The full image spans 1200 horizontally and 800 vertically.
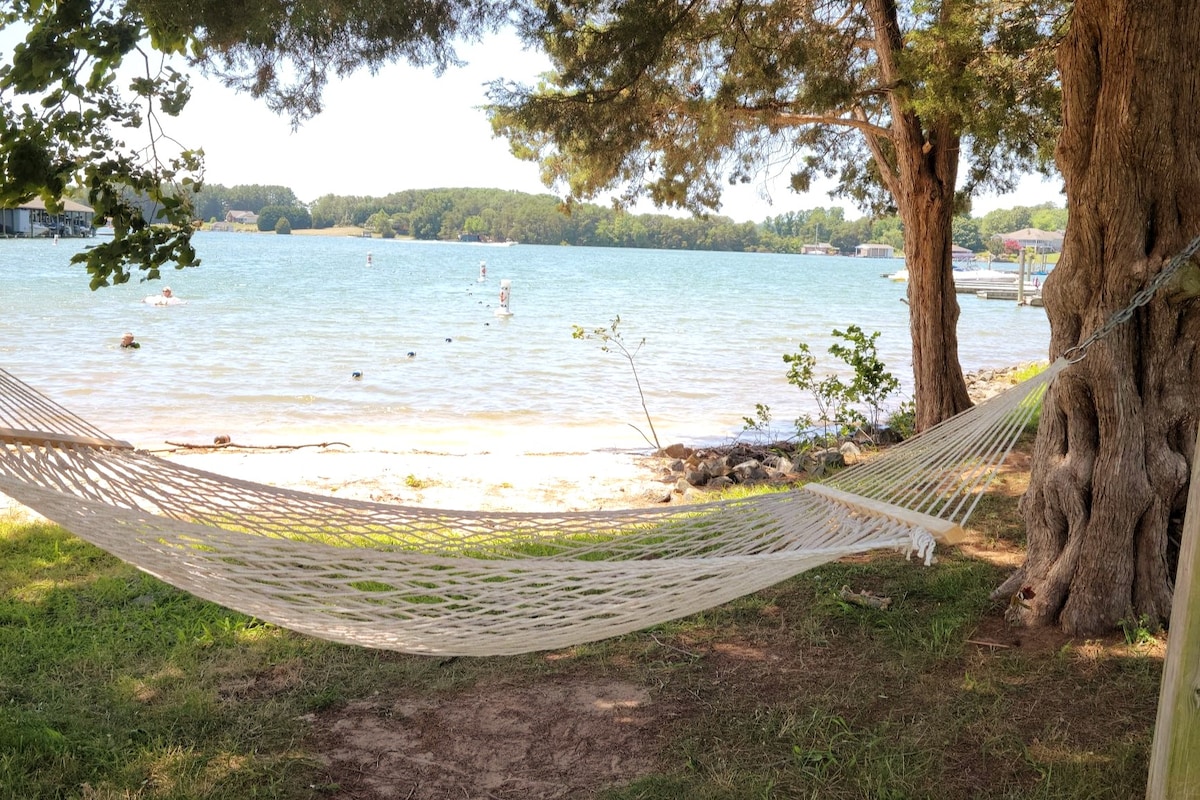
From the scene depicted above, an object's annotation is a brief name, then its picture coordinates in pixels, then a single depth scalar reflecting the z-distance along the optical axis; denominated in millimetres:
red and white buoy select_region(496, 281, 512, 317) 16406
